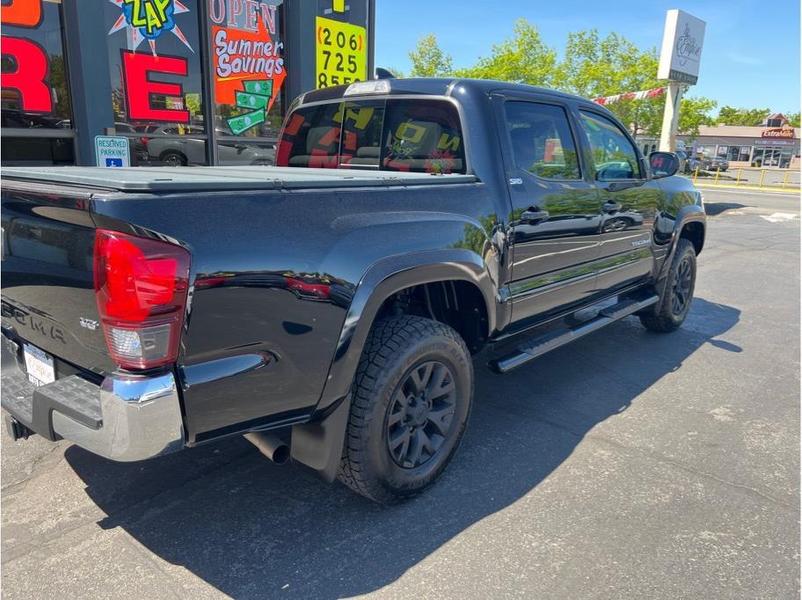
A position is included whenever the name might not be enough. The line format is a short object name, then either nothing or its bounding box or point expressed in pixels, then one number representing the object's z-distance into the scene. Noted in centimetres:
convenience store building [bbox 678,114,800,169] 7338
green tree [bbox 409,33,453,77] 3909
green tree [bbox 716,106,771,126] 8819
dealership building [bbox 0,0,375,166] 637
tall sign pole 1744
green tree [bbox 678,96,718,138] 3728
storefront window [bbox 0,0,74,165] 620
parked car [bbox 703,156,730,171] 5234
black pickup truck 199
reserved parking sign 669
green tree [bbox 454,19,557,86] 3078
